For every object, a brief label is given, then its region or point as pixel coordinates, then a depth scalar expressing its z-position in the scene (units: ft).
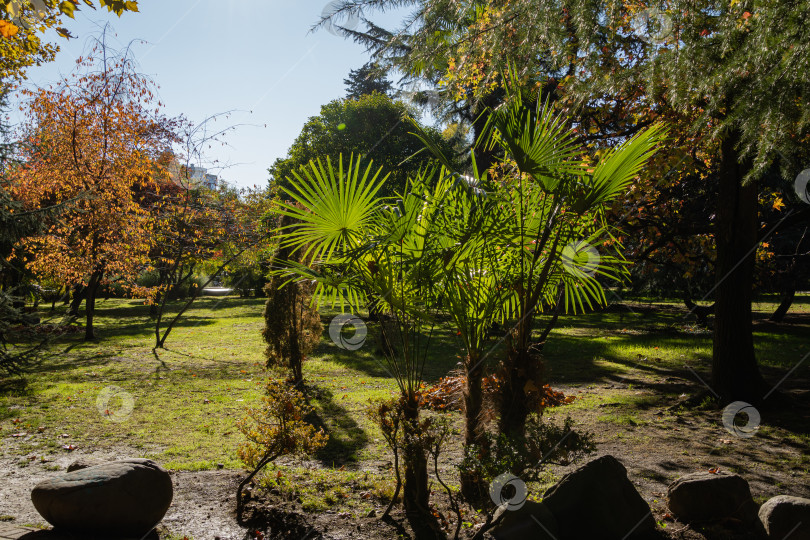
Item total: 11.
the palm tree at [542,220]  10.73
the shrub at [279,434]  12.12
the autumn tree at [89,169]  37.32
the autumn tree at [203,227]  41.86
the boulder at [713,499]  11.11
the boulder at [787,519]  10.24
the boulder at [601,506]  10.73
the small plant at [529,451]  9.83
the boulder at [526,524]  10.37
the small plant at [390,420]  11.55
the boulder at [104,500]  10.42
